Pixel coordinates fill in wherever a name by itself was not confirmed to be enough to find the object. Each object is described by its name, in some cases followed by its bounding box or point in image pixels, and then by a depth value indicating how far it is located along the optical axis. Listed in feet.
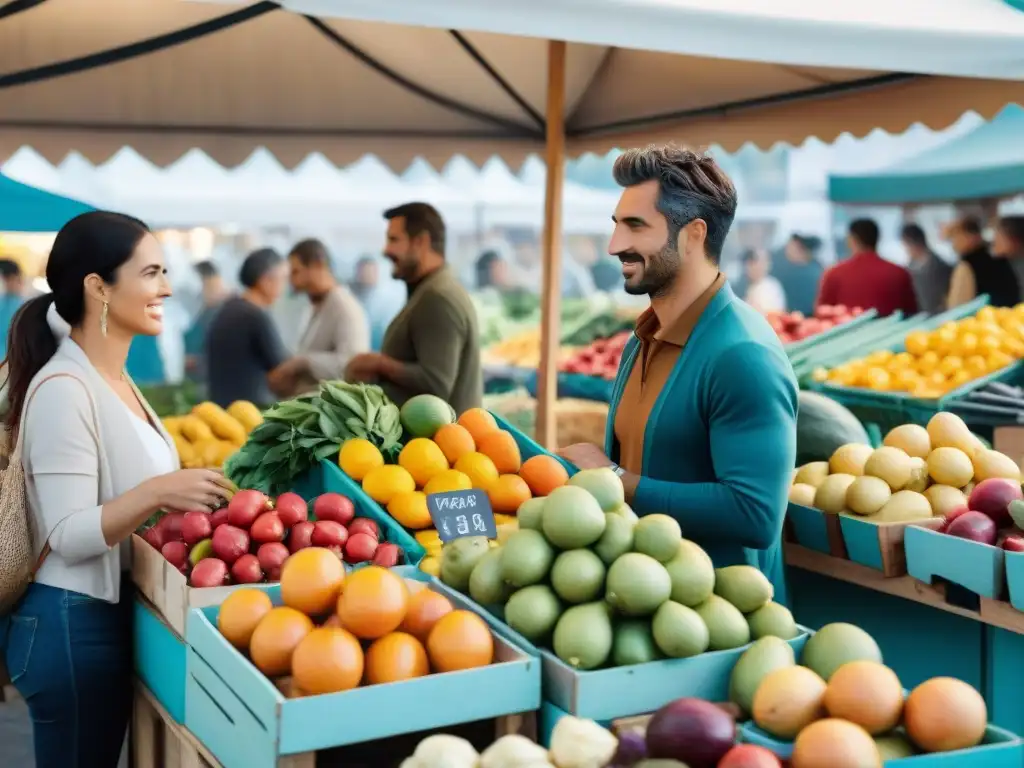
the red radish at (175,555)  7.91
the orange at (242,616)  6.31
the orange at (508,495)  8.68
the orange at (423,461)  8.94
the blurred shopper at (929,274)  32.68
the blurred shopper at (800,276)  37.17
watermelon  12.41
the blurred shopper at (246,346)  18.72
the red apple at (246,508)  7.93
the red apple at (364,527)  8.08
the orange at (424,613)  6.31
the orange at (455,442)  9.24
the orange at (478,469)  8.87
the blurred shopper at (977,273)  26.55
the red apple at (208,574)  7.26
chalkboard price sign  7.68
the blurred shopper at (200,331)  34.17
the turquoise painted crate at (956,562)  8.82
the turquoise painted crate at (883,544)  9.70
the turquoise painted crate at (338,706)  5.32
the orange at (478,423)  9.58
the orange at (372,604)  5.96
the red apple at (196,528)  7.95
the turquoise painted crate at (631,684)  5.74
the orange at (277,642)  5.98
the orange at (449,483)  8.59
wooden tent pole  18.06
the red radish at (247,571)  7.48
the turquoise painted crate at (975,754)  4.98
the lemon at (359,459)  9.00
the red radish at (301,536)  7.81
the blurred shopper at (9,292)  27.04
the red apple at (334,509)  8.20
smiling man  7.55
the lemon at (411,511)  8.40
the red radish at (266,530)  7.82
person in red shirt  26.11
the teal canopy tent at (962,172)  34.32
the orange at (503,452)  9.26
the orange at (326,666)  5.58
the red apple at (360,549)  7.80
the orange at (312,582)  6.34
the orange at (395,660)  5.77
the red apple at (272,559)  7.62
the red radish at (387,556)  7.69
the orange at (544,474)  8.88
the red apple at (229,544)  7.63
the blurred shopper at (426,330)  14.29
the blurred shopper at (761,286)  38.17
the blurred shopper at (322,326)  18.94
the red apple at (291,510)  8.09
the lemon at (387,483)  8.68
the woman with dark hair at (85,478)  7.84
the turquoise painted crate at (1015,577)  8.55
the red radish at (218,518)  8.05
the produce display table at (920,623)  9.05
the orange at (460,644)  5.90
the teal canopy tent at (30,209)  15.16
